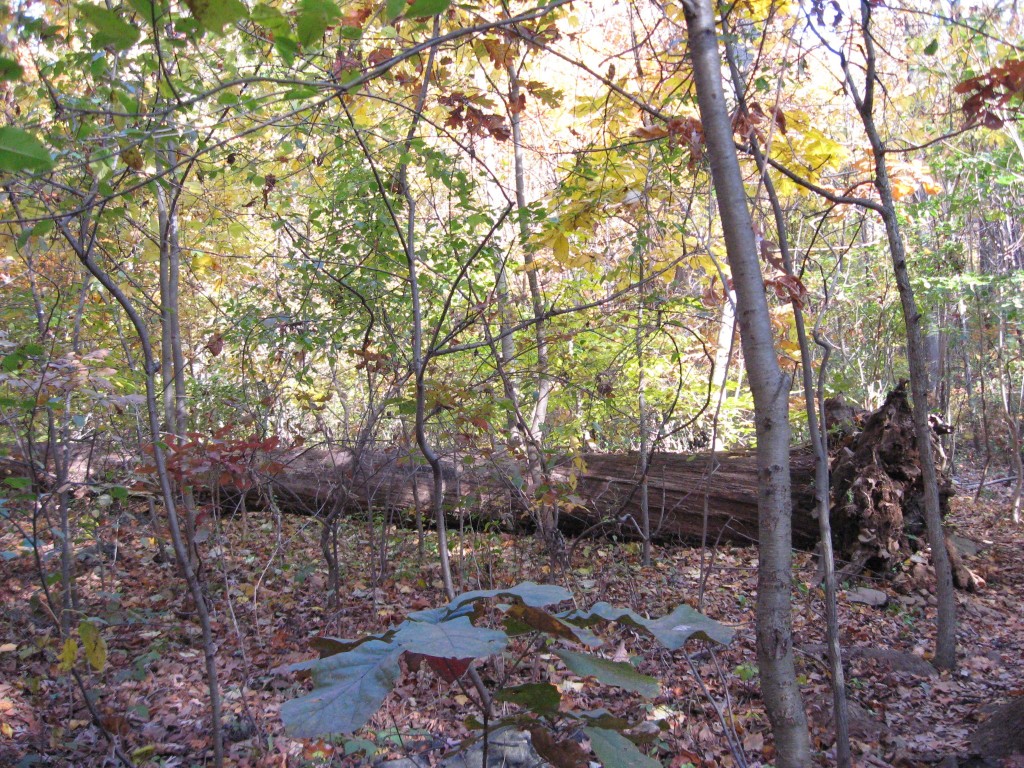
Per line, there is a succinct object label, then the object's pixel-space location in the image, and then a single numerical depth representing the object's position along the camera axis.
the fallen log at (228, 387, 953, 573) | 5.68
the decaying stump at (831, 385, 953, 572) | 5.68
